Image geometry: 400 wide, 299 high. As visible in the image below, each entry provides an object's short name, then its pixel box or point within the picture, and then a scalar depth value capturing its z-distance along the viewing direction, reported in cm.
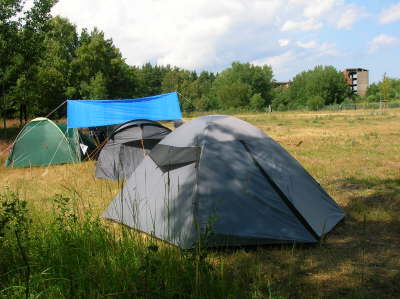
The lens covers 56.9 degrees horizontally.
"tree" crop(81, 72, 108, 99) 3734
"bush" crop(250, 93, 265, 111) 6738
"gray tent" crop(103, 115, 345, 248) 405
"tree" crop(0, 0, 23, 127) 1496
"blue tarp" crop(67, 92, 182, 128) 953
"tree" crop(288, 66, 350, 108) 7431
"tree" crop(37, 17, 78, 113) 2288
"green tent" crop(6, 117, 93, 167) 1023
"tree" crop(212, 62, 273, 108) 7119
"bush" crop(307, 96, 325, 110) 6009
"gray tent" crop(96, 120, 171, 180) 834
